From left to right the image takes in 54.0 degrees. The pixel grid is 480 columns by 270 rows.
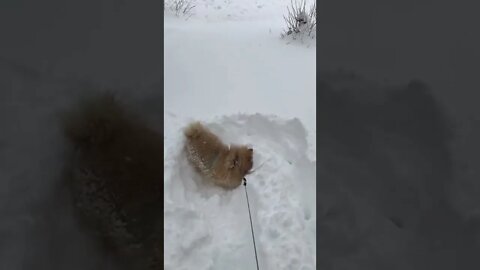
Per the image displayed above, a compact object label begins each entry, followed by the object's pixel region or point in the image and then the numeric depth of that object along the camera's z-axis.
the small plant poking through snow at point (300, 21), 3.67
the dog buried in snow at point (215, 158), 2.65
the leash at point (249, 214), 2.37
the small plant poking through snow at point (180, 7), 3.73
